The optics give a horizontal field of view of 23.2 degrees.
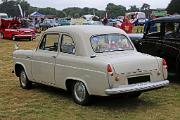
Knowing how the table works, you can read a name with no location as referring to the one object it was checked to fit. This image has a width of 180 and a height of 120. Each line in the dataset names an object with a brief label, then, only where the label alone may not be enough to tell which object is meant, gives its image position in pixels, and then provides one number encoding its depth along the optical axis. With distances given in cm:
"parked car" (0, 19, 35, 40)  3155
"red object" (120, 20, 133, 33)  2386
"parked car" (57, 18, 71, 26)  5695
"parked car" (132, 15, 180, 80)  1121
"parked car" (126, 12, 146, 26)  6596
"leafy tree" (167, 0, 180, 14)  10288
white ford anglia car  815
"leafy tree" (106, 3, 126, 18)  12787
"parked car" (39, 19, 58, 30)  5348
